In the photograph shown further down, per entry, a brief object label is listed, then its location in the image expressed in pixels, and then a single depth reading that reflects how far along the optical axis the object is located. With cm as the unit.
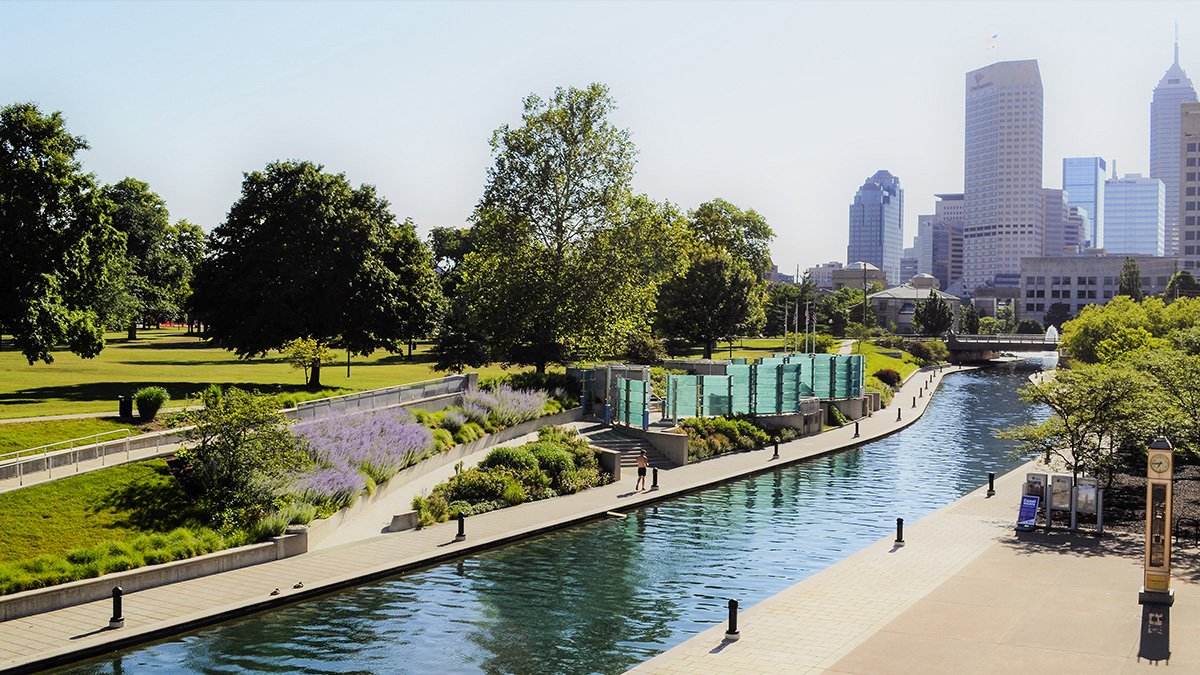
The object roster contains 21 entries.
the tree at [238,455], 2708
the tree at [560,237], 5566
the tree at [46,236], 4206
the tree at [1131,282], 16700
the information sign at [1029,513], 2957
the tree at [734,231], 12012
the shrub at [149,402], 3431
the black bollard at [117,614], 1958
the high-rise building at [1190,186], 19150
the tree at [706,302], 9200
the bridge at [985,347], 14375
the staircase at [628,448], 4341
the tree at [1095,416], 3198
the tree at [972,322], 19288
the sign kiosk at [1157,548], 2005
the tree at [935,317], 15812
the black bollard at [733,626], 1875
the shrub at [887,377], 9181
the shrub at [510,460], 3594
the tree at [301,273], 5475
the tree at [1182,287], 16330
